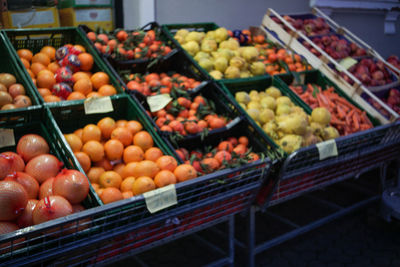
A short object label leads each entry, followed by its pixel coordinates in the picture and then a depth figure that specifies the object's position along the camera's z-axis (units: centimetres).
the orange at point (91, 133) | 193
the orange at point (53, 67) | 236
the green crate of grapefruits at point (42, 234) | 121
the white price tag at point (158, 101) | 230
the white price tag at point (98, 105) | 202
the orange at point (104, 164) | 191
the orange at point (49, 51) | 250
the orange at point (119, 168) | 191
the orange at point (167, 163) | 182
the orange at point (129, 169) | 183
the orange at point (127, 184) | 175
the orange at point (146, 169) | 177
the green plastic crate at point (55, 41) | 241
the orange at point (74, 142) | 186
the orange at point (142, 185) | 167
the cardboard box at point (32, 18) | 334
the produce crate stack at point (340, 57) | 320
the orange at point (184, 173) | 179
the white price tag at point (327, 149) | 211
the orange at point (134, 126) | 208
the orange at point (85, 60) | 244
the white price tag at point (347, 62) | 358
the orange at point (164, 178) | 172
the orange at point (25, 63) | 232
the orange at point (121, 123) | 211
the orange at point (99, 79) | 234
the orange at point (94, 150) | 186
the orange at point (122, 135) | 198
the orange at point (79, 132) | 199
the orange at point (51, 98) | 207
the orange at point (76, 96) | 213
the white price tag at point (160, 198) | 148
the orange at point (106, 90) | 227
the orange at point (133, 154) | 192
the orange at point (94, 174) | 181
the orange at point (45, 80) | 222
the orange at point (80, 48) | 250
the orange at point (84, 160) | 177
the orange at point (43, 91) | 213
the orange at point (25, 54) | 240
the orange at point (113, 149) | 191
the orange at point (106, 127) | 203
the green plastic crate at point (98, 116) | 202
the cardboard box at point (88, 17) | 372
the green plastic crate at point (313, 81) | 309
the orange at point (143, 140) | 200
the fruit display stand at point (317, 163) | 215
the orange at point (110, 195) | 162
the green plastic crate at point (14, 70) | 200
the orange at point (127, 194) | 171
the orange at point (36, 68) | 232
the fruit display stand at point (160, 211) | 145
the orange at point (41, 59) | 241
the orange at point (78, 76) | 232
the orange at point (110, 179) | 177
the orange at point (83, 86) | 225
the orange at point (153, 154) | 192
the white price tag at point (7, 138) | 177
